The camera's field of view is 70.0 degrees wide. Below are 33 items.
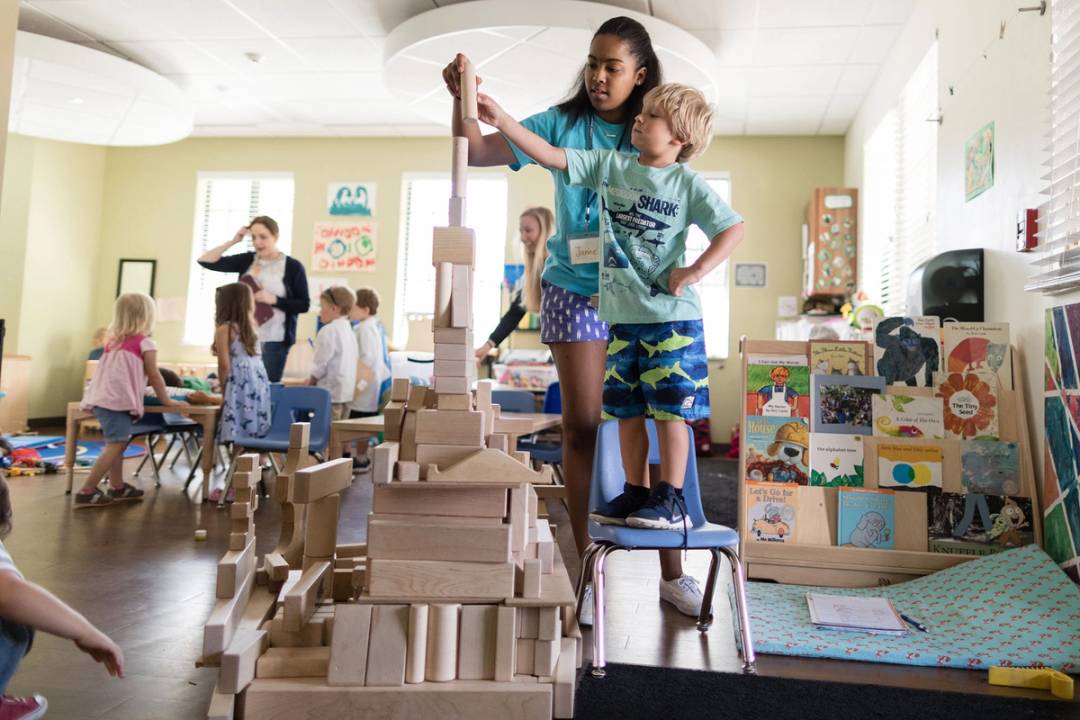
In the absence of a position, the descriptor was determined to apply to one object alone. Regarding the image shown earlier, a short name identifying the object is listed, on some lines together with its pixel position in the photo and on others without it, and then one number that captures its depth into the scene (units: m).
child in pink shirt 3.73
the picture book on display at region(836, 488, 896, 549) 2.41
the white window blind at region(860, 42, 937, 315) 4.17
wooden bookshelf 2.35
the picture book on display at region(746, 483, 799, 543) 2.45
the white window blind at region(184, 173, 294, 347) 7.94
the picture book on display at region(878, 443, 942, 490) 2.42
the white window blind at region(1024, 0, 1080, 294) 2.25
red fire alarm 2.50
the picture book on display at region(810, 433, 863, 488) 2.48
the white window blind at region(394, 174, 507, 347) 7.57
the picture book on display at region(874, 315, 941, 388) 2.50
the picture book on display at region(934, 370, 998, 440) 2.45
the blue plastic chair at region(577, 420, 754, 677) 1.59
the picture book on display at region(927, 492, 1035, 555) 2.33
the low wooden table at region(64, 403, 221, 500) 3.79
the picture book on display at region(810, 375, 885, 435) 2.49
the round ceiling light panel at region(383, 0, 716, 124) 4.62
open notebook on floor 1.90
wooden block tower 1.23
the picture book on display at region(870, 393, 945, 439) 2.46
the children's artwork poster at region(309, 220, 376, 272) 7.72
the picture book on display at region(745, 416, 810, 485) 2.50
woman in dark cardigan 4.34
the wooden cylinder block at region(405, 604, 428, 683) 1.24
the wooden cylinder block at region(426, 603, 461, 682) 1.25
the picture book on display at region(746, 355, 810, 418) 2.53
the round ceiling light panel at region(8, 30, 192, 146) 5.37
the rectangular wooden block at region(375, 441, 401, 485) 1.25
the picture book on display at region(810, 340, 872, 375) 2.53
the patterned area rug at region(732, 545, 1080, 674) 1.76
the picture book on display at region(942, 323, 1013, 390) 2.49
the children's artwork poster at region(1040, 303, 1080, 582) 2.14
